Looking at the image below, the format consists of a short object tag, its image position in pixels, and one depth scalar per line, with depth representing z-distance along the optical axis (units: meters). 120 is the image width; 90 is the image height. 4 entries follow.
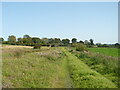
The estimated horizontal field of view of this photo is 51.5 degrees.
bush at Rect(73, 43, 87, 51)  39.58
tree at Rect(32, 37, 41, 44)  77.31
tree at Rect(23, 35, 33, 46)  63.36
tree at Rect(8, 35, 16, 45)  82.06
